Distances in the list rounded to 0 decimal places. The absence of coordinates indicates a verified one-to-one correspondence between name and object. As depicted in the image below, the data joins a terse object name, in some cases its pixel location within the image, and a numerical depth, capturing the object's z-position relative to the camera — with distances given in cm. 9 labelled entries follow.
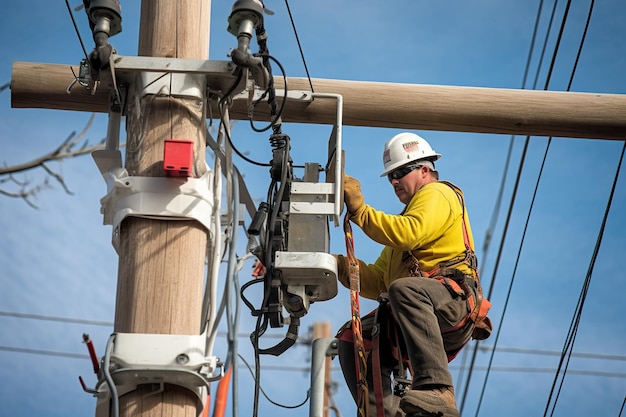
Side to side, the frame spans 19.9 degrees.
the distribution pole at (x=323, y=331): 3804
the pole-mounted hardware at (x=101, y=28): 743
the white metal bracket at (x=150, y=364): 682
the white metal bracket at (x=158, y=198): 722
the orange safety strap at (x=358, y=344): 952
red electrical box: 717
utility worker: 932
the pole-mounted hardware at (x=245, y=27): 742
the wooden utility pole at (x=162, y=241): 699
